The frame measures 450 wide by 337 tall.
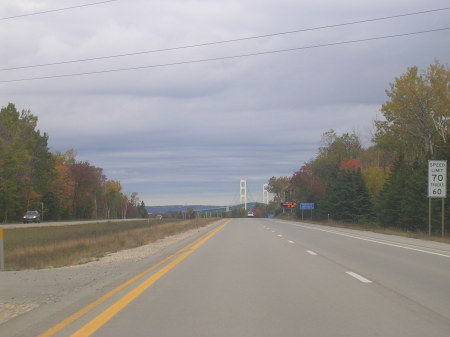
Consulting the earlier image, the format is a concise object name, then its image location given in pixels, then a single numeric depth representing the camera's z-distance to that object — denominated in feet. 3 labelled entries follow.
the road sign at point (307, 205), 417.90
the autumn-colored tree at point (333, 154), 415.23
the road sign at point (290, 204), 497.87
